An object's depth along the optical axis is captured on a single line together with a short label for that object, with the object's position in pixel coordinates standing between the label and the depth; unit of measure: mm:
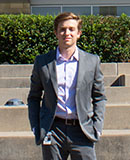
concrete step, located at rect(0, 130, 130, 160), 4426
